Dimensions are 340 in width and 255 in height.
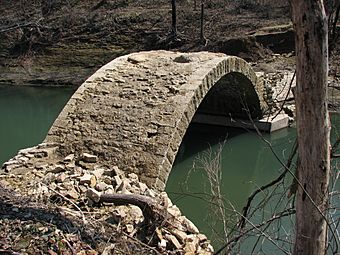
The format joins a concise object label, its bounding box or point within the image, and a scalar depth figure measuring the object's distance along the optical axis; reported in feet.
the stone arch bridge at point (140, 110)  26.53
